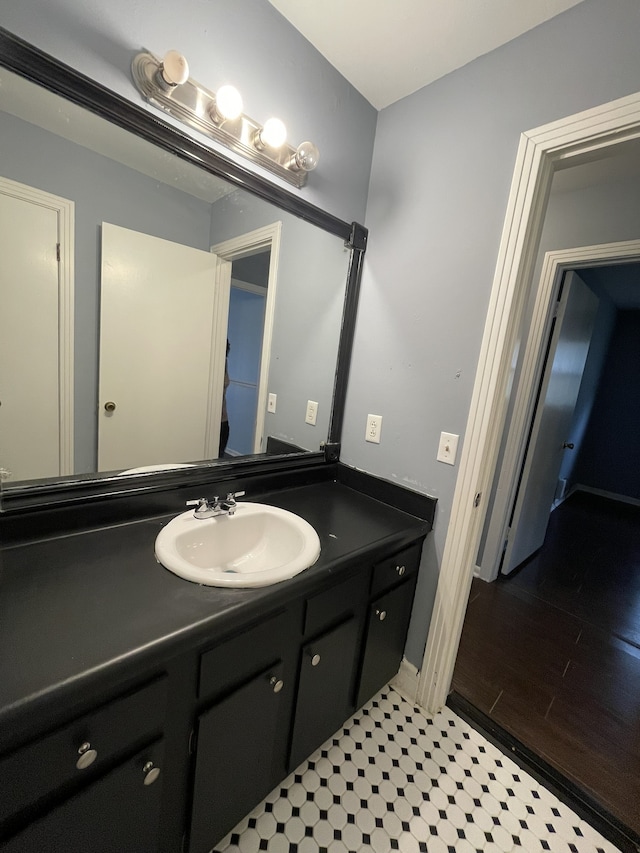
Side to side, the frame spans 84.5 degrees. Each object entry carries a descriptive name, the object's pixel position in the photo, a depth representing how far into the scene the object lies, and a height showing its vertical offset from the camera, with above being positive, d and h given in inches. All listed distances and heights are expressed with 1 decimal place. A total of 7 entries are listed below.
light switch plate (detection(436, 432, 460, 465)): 51.7 -8.5
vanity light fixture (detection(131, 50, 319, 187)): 35.9 +28.3
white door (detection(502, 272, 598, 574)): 86.9 -4.1
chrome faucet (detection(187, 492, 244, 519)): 43.5 -17.9
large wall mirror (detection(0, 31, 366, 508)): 34.1 +8.5
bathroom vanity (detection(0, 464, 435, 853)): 22.8 -25.9
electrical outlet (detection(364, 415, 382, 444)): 60.6 -8.1
